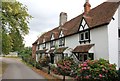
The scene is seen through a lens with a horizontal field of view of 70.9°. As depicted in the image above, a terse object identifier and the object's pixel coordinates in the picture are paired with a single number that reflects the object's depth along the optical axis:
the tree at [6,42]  12.08
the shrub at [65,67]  8.68
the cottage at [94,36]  8.52
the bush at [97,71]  6.67
